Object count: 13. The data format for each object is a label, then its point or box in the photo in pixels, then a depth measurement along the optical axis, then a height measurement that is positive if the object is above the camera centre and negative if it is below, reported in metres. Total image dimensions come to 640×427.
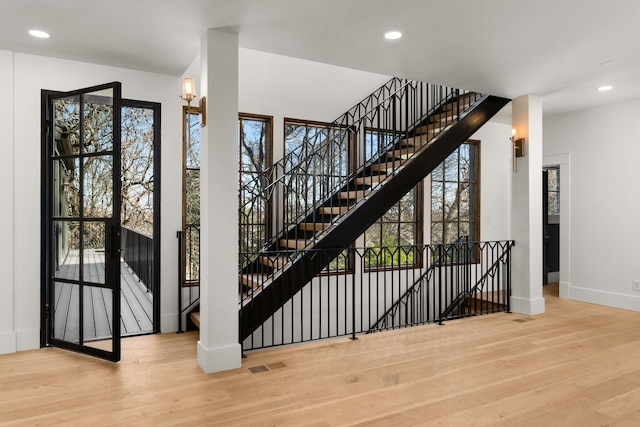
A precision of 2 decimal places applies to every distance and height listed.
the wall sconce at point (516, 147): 5.34 +0.80
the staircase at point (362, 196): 4.01 +0.16
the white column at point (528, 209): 5.29 +0.02
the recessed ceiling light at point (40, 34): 3.40 +1.44
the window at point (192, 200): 4.75 +0.12
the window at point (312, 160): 5.38 +0.67
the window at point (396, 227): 6.20 -0.26
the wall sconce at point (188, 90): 3.97 +1.13
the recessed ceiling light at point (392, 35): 3.42 +1.43
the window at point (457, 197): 6.98 +0.22
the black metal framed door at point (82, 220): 3.62 -0.08
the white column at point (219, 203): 3.32 +0.06
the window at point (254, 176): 5.15 +0.42
